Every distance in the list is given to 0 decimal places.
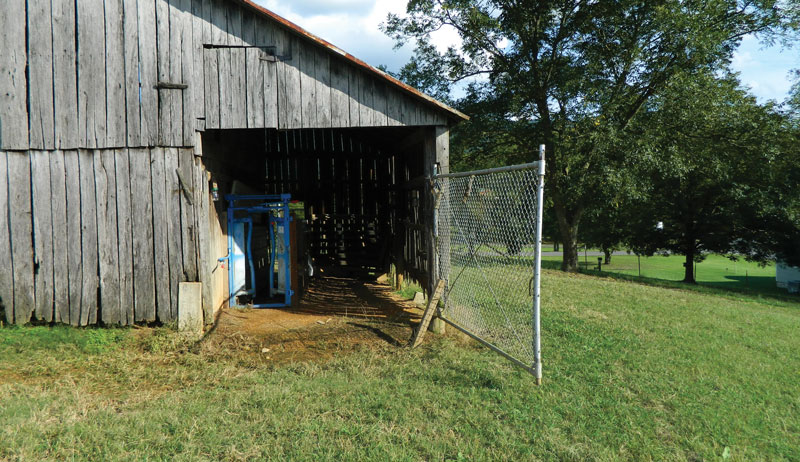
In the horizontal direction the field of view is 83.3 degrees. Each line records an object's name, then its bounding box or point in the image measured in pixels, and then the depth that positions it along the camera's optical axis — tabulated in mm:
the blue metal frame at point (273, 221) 8477
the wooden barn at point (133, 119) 6277
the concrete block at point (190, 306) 6441
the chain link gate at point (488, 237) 4426
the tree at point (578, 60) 15016
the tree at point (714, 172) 15344
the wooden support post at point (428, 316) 6293
